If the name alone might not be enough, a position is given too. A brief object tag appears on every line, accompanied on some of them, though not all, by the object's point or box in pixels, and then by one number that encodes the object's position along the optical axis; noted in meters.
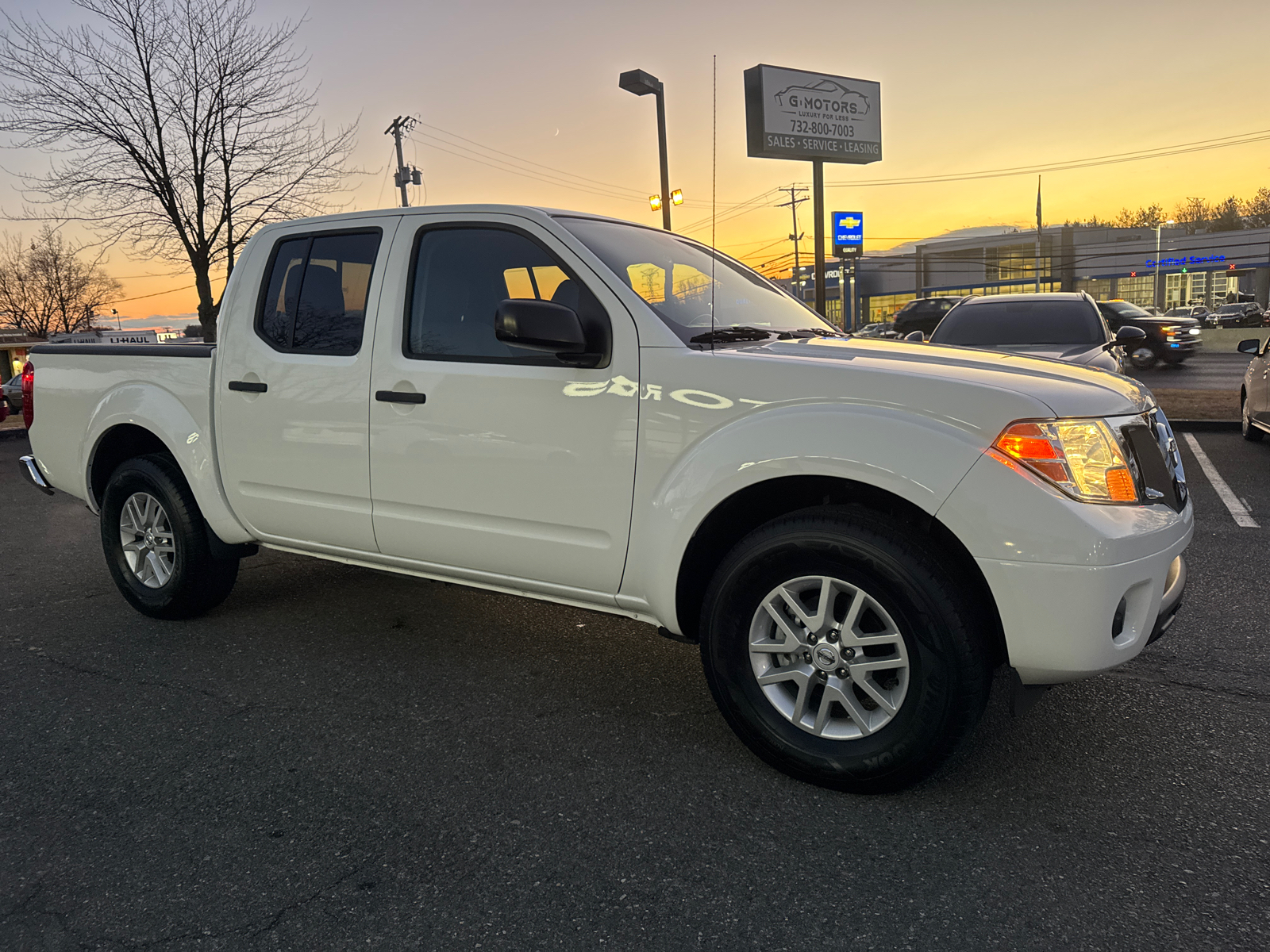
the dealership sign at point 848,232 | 29.50
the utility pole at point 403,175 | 34.88
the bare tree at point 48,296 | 74.00
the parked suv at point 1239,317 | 41.16
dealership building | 78.31
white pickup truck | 2.52
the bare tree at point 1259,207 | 93.38
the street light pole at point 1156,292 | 78.19
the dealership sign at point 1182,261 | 78.75
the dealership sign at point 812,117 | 24.58
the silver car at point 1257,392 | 8.47
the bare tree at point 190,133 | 17.09
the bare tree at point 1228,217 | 91.50
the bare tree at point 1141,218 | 110.62
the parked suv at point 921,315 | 34.88
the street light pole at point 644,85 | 15.79
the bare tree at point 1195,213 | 107.97
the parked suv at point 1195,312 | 44.16
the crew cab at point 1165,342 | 21.05
